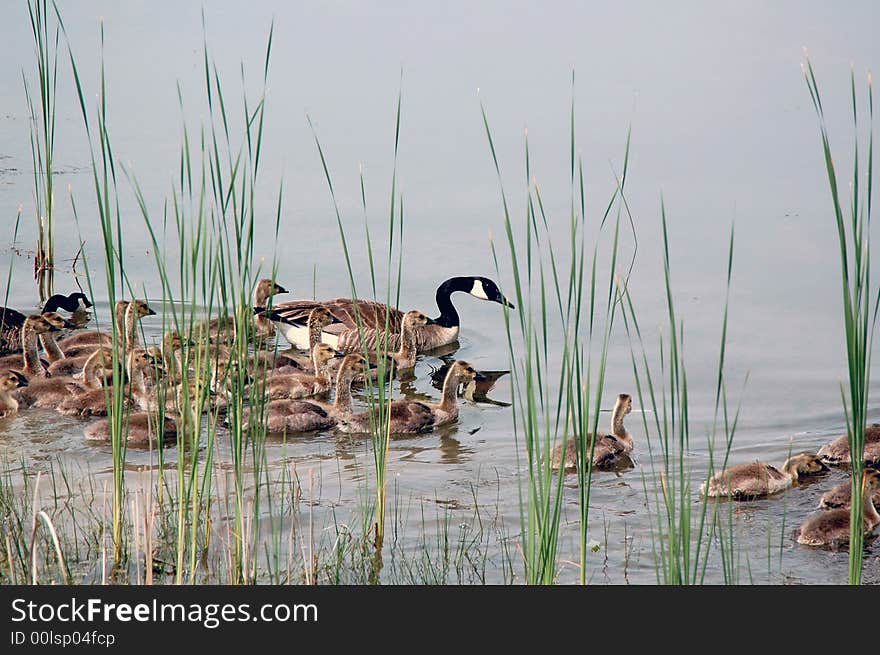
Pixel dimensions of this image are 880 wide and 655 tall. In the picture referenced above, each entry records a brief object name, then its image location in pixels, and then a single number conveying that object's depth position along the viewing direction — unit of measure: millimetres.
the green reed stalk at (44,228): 15141
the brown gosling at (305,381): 17719
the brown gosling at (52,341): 18719
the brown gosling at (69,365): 18234
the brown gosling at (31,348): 18016
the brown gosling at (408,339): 19937
